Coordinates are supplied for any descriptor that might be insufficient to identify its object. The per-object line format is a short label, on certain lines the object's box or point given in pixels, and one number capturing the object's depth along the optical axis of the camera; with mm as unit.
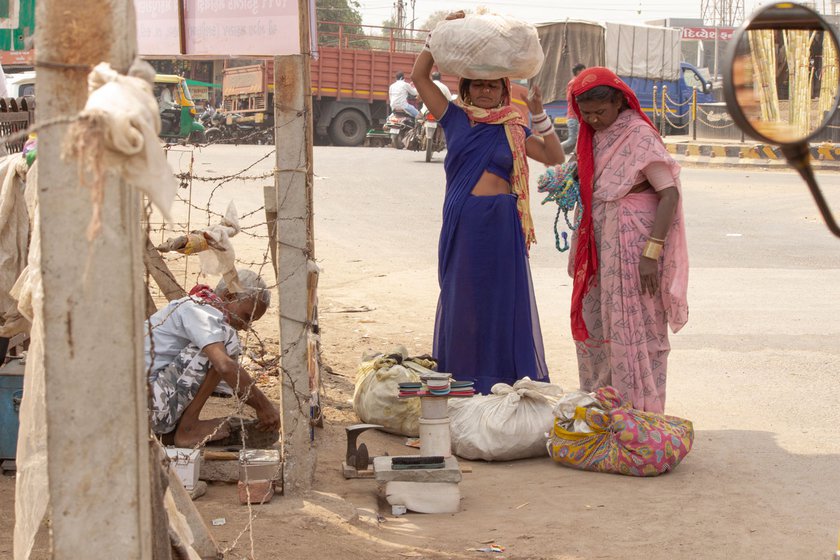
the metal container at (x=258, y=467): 4332
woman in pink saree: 5086
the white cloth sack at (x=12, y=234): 4160
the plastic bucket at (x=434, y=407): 4758
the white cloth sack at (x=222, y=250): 4203
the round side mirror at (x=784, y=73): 1657
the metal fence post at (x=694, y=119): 24084
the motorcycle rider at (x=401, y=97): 22469
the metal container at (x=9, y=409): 4594
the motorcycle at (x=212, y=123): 25750
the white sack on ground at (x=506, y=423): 5000
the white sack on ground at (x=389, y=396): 5414
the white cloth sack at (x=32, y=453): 2656
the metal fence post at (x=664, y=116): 25750
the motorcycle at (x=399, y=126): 22609
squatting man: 4613
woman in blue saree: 5367
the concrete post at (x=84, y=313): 2092
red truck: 26641
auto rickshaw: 23234
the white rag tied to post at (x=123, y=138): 1853
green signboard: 6535
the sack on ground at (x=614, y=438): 4727
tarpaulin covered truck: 26359
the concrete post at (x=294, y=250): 4281
